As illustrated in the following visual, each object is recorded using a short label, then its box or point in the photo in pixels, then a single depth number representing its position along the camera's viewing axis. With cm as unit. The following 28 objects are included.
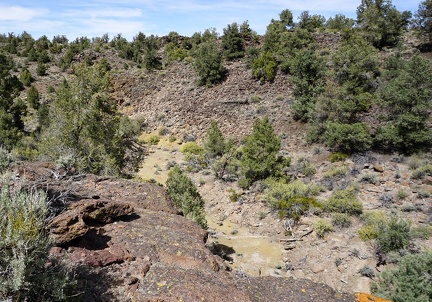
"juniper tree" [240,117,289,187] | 1908
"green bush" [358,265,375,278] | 1209
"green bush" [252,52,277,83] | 3356
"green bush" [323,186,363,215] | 1583
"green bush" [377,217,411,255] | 1238
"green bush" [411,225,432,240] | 1325
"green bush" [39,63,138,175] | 1460
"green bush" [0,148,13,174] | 865
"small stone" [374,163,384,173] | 1906
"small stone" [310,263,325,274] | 1300
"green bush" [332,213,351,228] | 1520
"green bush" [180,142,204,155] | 2862
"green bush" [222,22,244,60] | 3984
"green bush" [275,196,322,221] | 1653
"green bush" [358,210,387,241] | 1384
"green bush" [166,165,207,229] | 1357
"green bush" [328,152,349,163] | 2106
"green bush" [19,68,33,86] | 3852
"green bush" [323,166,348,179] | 1942
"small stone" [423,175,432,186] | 1731
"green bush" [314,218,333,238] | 1491
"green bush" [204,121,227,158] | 2598
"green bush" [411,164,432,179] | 1775
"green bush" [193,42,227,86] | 3594
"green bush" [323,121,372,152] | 2030
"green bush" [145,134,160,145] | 3229
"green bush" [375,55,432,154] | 1884
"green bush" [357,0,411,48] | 3494
